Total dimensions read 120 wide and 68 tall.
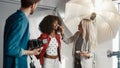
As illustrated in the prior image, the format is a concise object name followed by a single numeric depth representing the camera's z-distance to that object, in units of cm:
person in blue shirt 103
